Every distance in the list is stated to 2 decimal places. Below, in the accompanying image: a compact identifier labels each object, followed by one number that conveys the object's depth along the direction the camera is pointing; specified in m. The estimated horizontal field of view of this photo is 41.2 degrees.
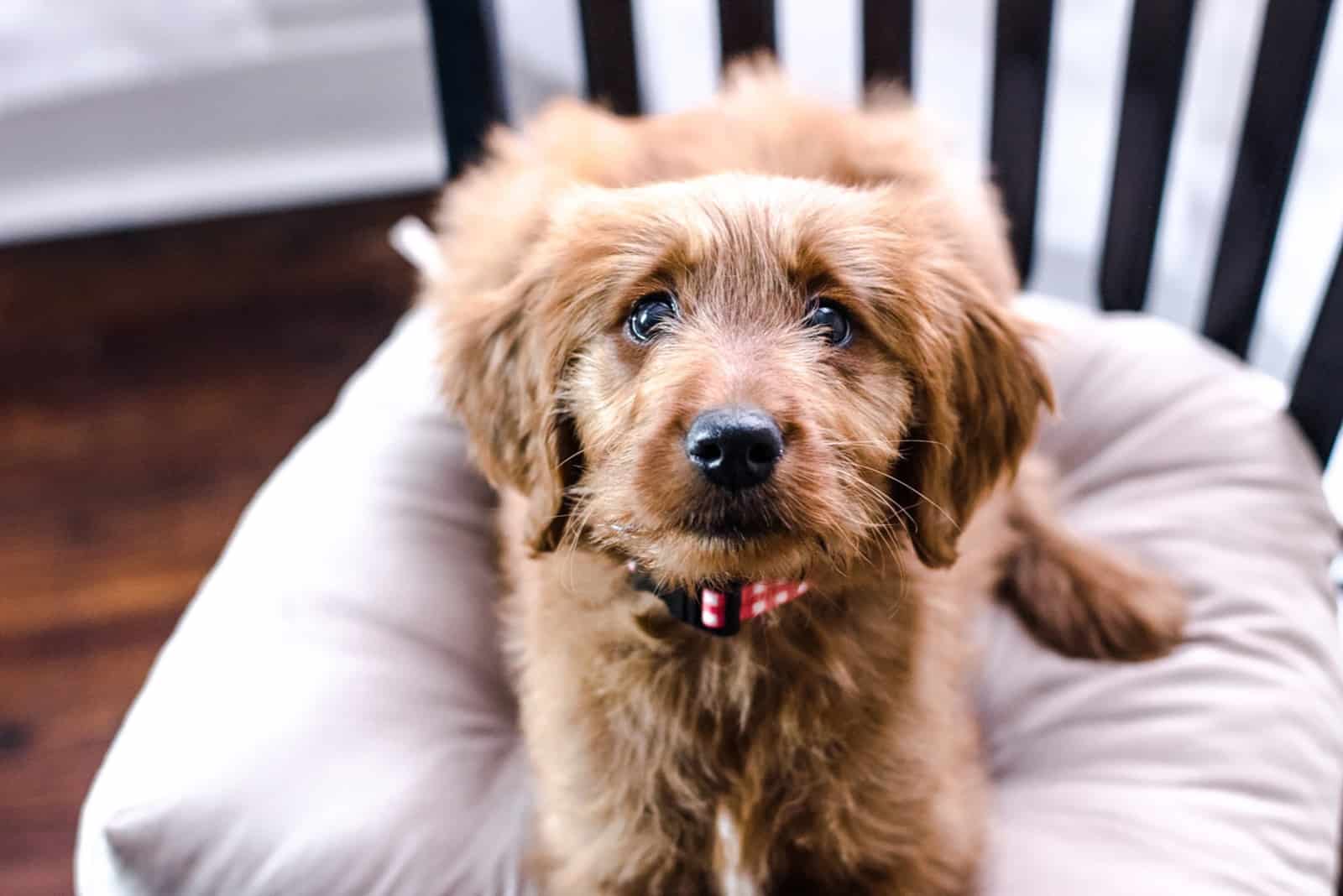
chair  0.61
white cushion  0.56
